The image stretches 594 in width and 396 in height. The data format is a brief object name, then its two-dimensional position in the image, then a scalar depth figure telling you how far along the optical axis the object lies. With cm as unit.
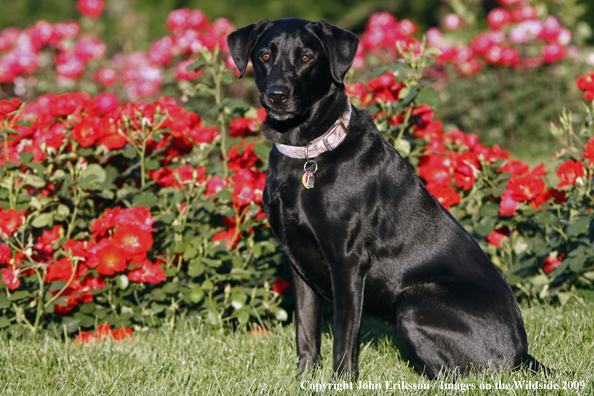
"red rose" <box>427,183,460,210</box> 706
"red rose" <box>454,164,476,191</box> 702
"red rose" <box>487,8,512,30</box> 1546
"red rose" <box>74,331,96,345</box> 647
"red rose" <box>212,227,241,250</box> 674
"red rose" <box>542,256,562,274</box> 712
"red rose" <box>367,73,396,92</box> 708
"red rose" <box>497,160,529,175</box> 725
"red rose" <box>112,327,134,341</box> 665
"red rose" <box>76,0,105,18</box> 1787
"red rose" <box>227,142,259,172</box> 713
